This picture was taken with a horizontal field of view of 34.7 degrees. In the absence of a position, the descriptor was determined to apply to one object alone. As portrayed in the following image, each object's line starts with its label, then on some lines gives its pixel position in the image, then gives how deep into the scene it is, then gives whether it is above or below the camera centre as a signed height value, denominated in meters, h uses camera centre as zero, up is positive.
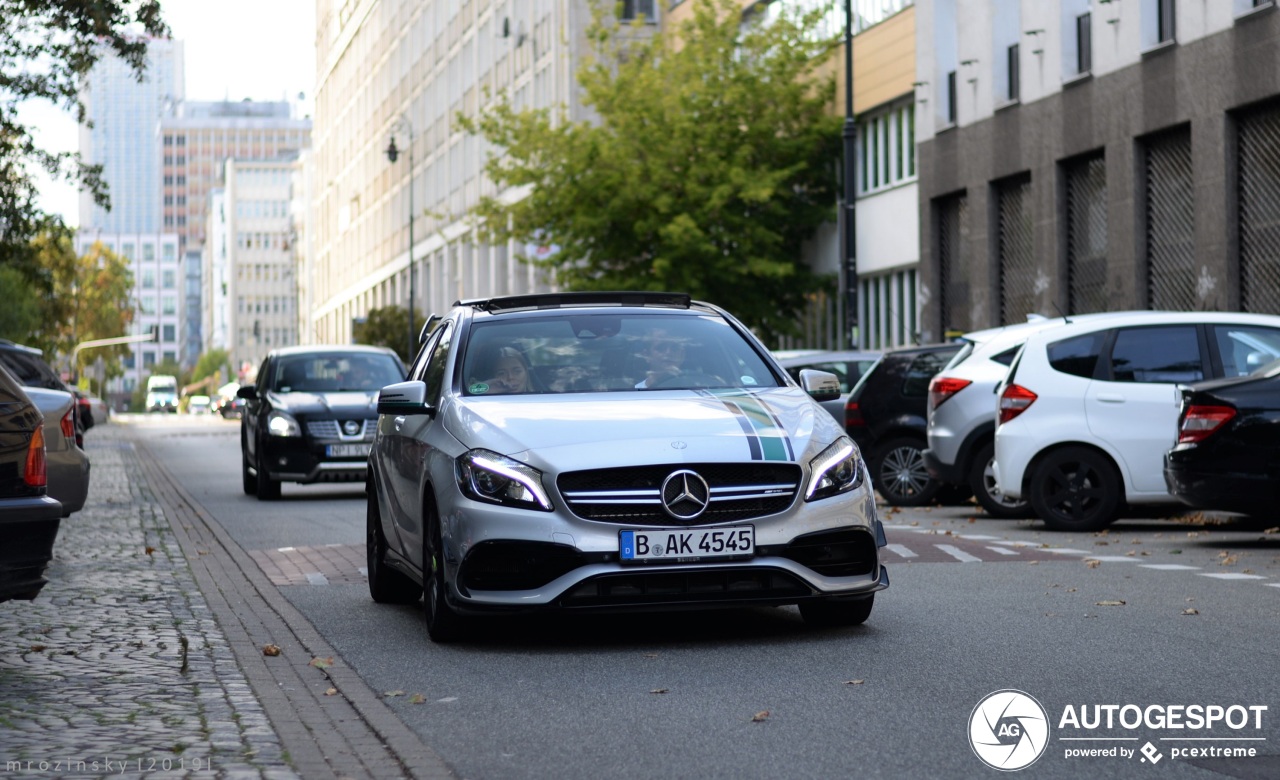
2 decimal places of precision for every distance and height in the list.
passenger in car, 9.82 +0.14
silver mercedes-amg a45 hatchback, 8.66 -0.40
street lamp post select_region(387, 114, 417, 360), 70.81 +5.13
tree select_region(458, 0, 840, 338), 43.59 +5.08
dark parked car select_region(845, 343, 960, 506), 20.61 -0.20
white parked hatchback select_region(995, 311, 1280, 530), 16.11 -0.03
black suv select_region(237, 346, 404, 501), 22.62 -0.10
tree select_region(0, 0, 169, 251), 24.31 +4.33
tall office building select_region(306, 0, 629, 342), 72.44 +12.33
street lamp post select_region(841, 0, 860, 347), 34.75 +3.44
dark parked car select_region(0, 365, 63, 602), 7.87 -0.38
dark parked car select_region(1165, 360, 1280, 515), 13.96 -0.35
